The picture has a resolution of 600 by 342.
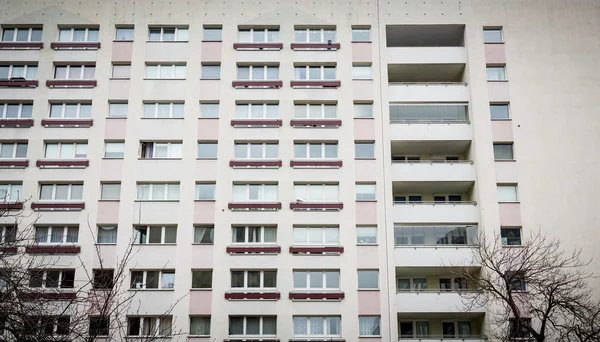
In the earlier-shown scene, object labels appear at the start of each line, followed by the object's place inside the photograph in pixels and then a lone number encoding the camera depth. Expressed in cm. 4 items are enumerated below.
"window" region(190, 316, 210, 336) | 3810
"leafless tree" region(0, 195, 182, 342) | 1684
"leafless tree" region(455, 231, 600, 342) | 3594
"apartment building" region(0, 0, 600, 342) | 3891
